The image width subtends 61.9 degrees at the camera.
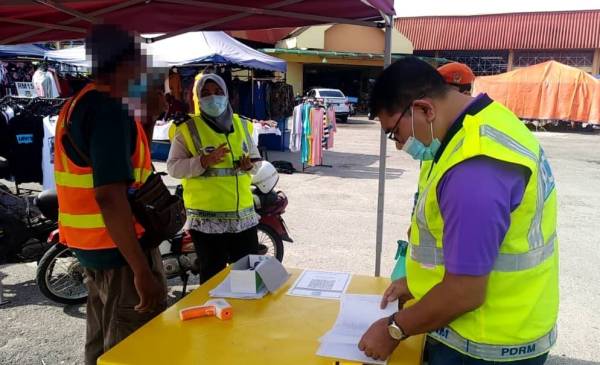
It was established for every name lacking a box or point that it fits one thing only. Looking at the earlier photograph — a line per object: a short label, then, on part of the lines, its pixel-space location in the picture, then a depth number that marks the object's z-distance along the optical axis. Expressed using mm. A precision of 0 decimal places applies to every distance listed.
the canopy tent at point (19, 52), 12966
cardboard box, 2361
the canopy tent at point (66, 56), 10641
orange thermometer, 2078
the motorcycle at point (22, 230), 4293
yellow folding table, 1761
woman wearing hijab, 3301
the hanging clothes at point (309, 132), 11070
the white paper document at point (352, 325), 1749
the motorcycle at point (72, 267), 4133
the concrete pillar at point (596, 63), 30923
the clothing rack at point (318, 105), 11490
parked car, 25312
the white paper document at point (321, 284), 2404
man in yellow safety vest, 1292
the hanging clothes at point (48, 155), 6656
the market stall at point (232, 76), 9516
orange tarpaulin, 22266
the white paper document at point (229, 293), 2338
